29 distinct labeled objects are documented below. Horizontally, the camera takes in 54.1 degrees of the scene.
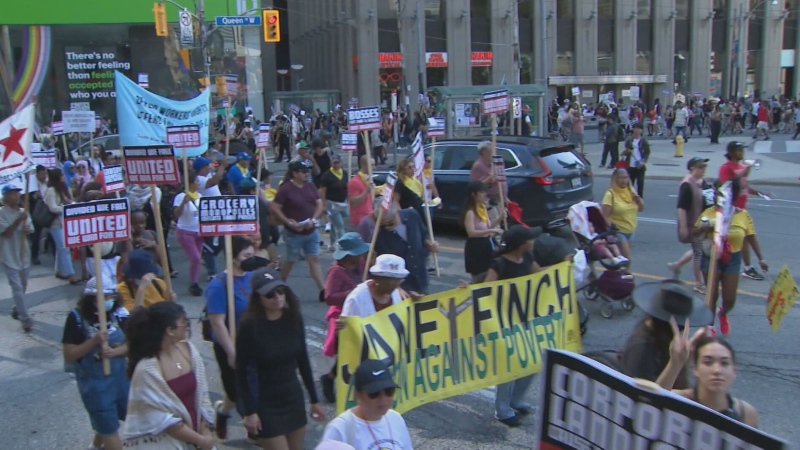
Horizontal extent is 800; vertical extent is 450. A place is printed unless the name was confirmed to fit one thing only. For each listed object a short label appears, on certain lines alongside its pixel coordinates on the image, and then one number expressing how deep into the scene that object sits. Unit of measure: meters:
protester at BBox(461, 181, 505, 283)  7.49
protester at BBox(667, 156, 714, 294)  8.29
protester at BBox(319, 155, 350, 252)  11.38
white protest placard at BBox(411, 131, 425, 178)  10.44
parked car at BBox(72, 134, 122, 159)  23.40
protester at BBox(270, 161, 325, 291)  9.14
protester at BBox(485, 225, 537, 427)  5.73
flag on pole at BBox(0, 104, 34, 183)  8.30
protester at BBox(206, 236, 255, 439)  5.12
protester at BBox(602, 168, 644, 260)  9.27
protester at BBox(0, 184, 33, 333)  8.55
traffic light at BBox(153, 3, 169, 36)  26.27
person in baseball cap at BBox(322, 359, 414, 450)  3.45
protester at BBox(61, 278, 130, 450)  4.71
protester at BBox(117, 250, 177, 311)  5.29
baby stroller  8.24
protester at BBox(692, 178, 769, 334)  7.32
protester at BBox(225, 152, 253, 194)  12.42
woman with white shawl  3.82
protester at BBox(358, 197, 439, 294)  7.19
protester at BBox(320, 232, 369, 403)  5.71
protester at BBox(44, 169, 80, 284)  10.76
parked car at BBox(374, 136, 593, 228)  12.48
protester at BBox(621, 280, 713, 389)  3.88
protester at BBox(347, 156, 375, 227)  10.00
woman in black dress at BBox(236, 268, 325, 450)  4.36
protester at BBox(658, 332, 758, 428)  3.32
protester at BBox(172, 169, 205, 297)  9.75
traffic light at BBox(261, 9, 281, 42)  29.55
